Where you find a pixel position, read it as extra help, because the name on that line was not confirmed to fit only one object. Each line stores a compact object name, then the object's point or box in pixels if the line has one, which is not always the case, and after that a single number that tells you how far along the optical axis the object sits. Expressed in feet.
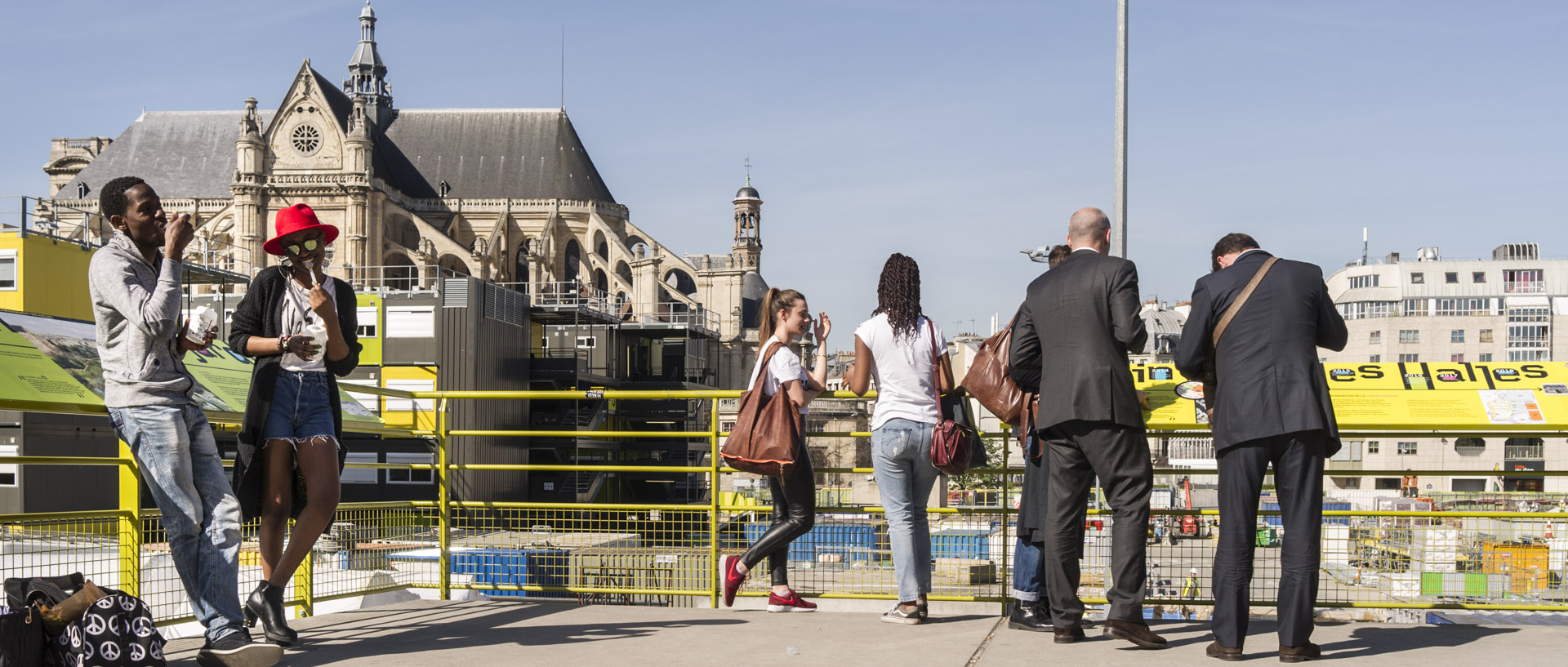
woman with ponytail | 18.70
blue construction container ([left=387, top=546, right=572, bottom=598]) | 22.27
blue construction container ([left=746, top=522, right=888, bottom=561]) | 21.59
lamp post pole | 32.99
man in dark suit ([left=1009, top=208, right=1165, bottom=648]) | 15.49
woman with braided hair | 18.07
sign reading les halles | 18.72
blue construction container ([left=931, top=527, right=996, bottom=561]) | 21.81
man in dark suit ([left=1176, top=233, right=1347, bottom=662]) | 14.92
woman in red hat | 15.62
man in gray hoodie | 13.99
